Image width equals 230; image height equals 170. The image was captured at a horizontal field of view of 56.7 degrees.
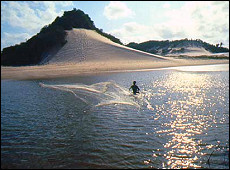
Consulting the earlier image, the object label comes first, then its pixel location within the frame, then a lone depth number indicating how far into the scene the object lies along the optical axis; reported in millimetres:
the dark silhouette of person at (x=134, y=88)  18891
